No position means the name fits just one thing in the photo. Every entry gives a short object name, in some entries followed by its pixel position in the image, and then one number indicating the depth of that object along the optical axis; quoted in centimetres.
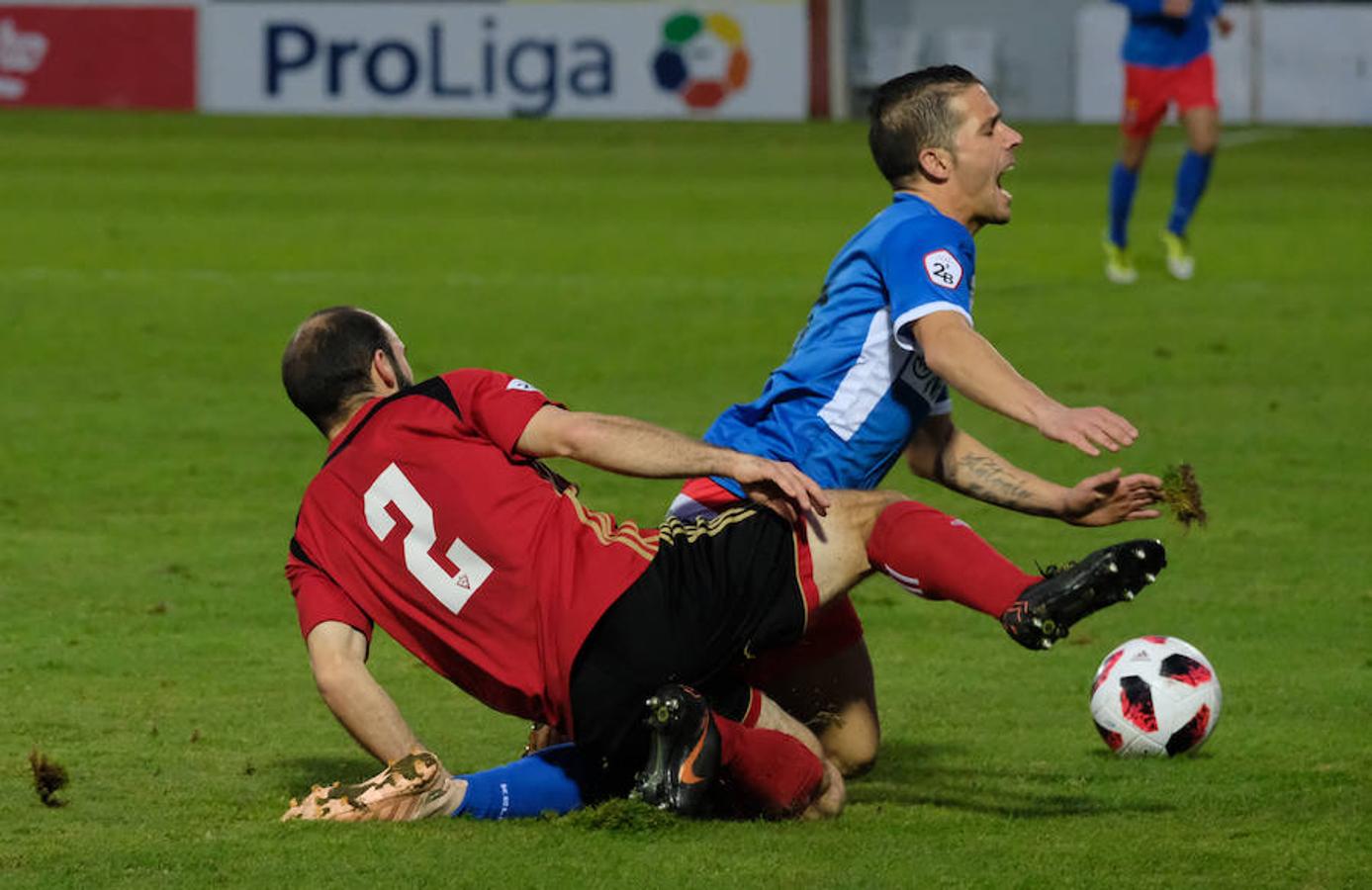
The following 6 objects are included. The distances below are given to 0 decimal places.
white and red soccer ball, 1276
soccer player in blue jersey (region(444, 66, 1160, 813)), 1072
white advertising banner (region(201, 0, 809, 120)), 7619
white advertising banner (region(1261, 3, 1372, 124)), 8200
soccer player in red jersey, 1066
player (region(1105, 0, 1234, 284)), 3494
